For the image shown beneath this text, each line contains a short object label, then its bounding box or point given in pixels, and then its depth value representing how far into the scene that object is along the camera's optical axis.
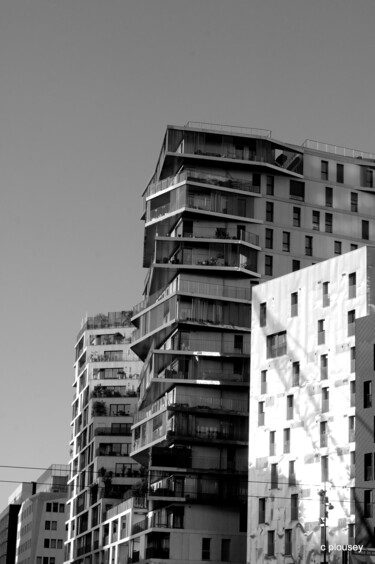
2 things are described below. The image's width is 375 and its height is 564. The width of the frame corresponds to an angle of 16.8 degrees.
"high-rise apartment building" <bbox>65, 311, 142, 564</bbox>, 159.12
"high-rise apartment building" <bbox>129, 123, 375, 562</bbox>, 118.69
